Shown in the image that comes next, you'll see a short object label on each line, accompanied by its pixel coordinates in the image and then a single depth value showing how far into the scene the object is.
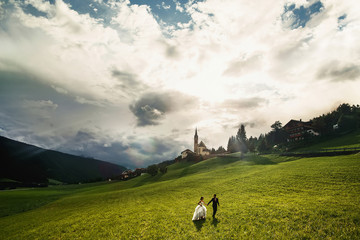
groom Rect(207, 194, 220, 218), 18.51
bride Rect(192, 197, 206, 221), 18.42
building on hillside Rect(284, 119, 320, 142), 107.14
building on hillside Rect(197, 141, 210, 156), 172.24
